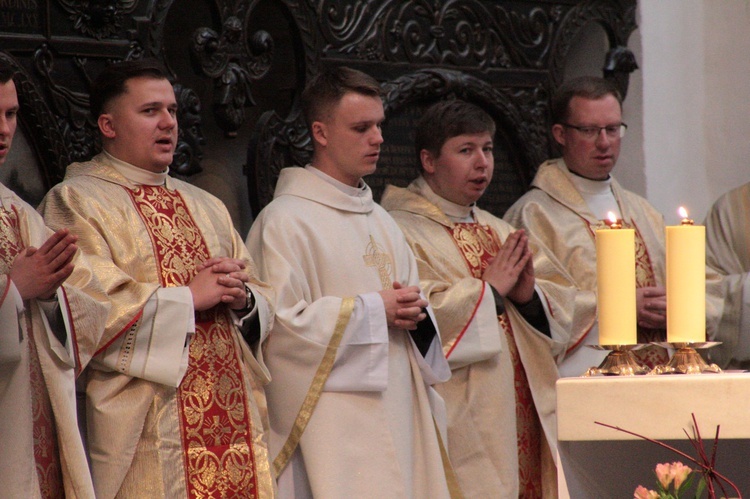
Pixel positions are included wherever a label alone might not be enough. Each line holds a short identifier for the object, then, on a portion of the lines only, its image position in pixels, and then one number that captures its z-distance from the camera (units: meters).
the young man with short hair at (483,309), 10.93
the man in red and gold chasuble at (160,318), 8.77
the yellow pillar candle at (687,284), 5.25
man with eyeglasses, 12.32
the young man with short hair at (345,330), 9.83
